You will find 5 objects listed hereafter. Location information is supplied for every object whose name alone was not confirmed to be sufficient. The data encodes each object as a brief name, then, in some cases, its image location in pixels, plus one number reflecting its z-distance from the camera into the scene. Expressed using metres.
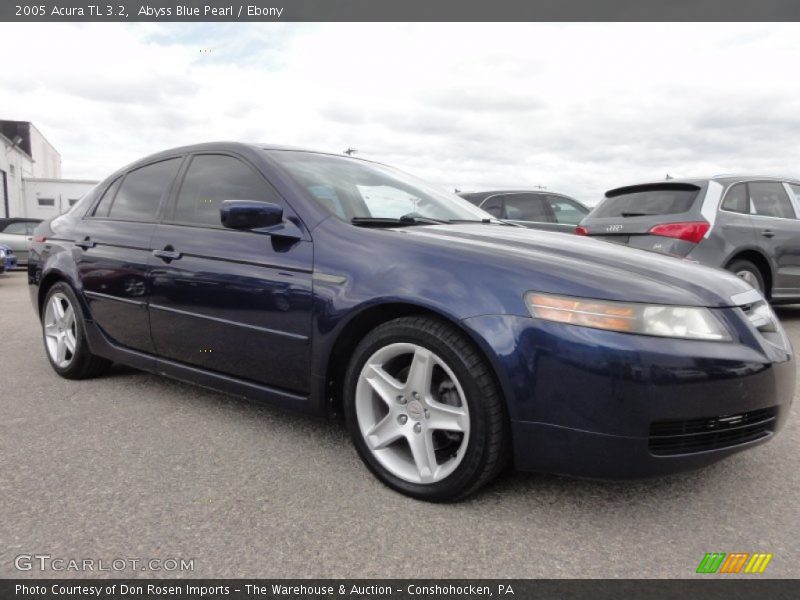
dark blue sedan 2.09
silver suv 5.62
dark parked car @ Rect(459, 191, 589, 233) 9.02
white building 29.47
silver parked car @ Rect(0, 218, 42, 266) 14.41
